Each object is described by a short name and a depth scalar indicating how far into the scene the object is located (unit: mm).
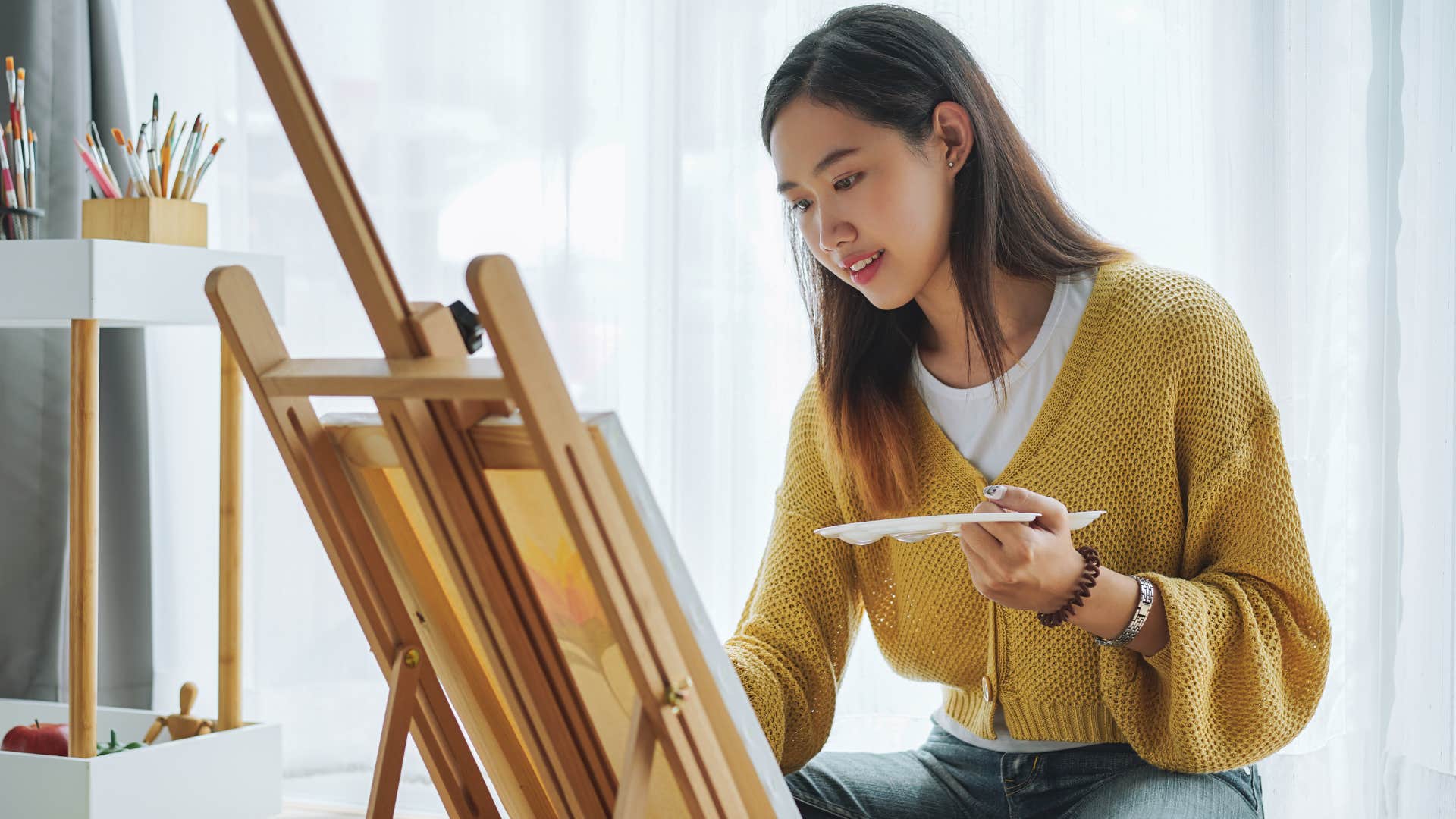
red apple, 1913
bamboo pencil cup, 1898
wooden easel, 723
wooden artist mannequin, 2018
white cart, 1772
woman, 1185
